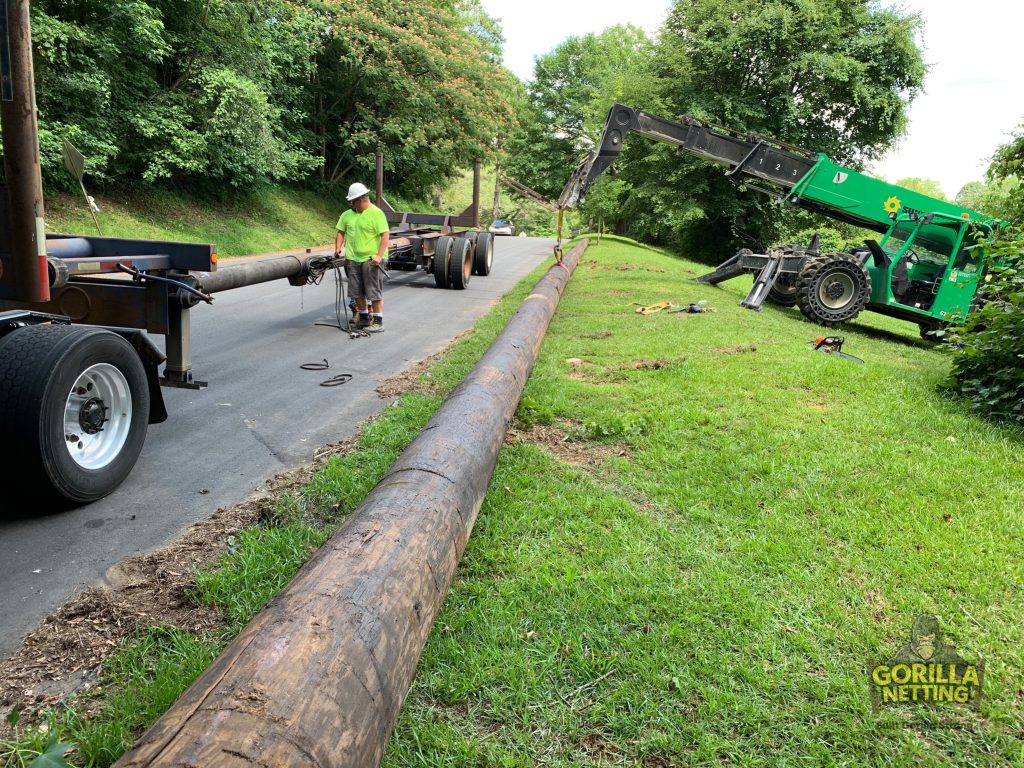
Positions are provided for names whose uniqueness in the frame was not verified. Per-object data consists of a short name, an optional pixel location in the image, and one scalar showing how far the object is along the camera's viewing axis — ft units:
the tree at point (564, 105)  174.40
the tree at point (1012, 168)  26.48
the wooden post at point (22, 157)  8.91
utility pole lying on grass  5.20
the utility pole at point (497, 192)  160.09
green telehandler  36.50
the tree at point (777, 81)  76.79
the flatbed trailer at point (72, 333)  9.70
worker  27.25
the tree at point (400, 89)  75.66
